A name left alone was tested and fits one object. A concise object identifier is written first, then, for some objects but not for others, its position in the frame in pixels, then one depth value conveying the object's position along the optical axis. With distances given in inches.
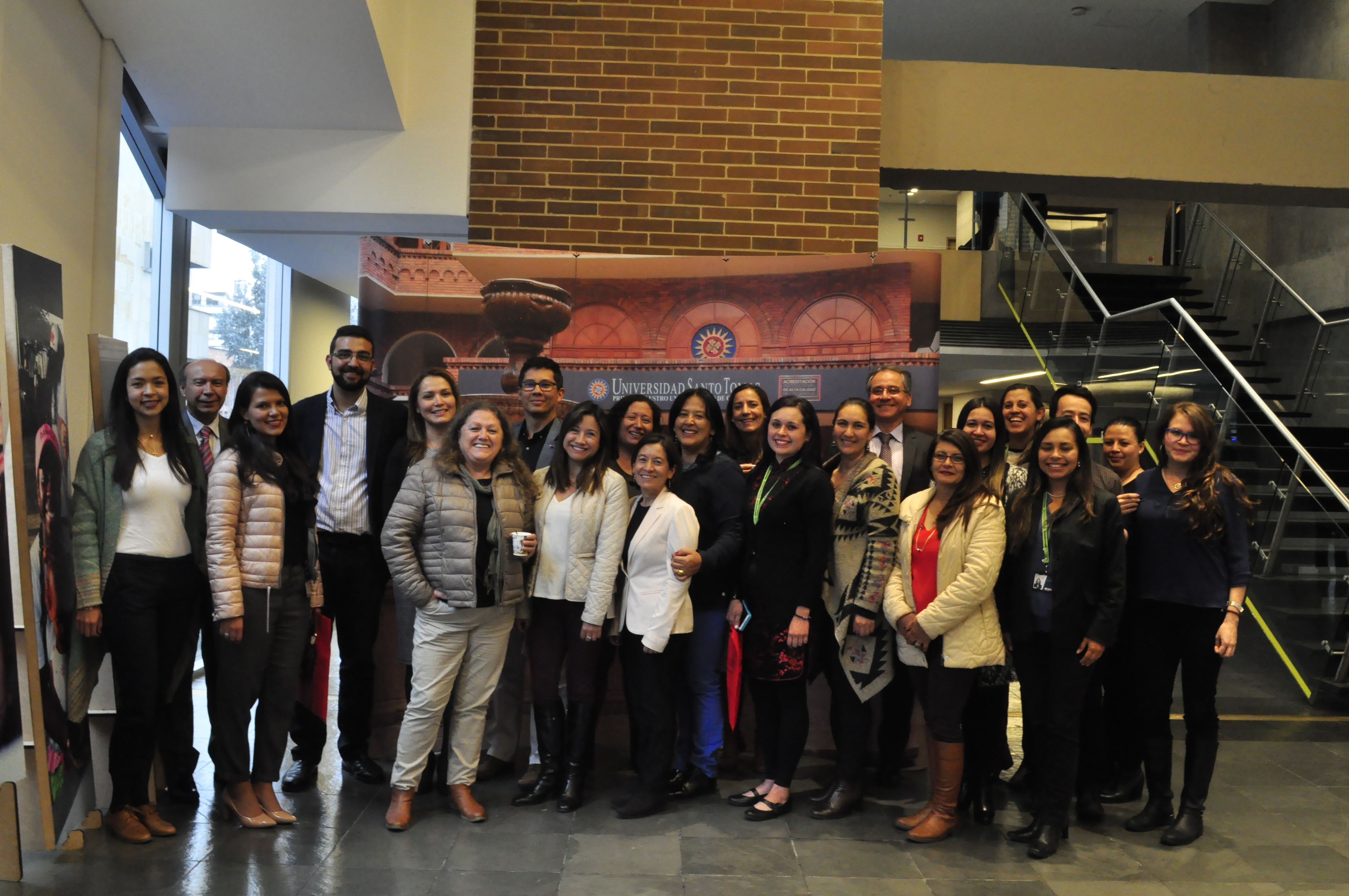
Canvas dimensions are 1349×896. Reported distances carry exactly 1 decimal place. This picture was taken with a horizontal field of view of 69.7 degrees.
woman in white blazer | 140.6
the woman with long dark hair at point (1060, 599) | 130.7
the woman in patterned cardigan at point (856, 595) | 139.6
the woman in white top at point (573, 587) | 142.6
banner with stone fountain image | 185.8
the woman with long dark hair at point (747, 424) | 159.2
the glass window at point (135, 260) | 203.3
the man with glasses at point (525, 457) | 157.9
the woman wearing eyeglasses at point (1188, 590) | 136.8
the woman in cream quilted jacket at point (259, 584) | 131.1
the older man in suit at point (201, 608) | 137.0
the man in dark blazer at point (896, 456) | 157.9
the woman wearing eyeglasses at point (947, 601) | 132.0
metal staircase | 222.4
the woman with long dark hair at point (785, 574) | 140.3
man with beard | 152.0
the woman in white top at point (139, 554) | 126.0
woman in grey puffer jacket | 135.7
